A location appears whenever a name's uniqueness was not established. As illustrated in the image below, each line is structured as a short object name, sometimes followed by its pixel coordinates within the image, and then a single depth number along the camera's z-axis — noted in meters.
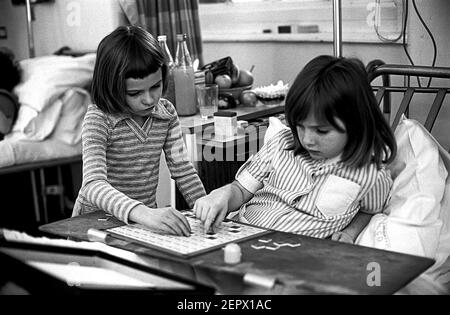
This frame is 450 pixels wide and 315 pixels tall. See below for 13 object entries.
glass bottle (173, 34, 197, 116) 2.71
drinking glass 2.64
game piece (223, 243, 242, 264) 1.17
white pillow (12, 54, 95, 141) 3.27
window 2.95
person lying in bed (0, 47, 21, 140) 3.27
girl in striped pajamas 1.43
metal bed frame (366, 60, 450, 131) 1.87
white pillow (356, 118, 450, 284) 1.49
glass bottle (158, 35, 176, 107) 2.72
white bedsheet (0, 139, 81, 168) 3.17
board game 1.26
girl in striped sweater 1.72
